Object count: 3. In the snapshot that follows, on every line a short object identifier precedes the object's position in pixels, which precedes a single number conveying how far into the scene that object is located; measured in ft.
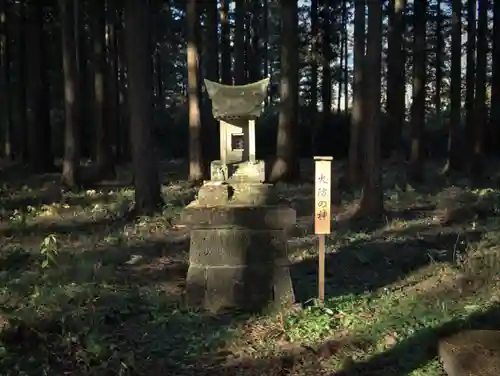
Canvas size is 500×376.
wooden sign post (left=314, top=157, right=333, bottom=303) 21.95
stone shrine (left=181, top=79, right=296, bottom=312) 22.08
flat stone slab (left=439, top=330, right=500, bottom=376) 14.57
